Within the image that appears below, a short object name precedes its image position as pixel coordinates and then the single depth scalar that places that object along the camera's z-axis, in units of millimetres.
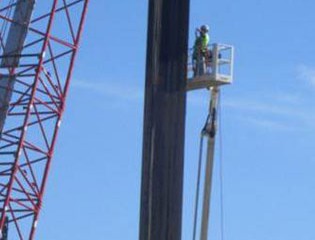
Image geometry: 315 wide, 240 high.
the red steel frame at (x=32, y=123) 56281
